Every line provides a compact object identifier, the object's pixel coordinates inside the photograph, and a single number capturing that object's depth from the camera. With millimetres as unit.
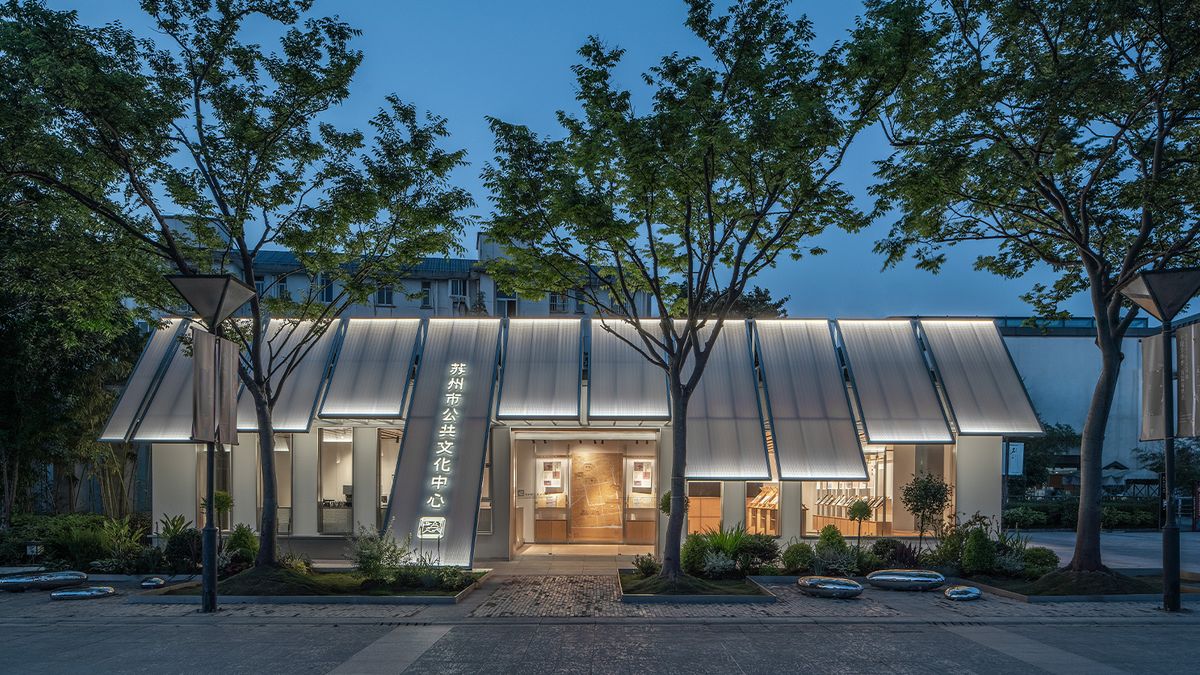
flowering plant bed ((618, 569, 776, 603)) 12930
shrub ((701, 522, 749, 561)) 15117
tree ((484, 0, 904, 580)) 12633
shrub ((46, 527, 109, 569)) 15898
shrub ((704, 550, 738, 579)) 14734
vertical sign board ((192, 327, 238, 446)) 11898
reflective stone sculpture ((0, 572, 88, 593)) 14227
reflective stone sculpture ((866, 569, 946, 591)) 13969
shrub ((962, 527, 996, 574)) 14773
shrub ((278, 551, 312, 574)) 14745
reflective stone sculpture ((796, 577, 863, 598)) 13305
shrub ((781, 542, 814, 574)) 15180
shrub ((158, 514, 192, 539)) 15911
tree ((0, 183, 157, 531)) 14055
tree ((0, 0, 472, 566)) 12547
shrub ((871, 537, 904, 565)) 15625
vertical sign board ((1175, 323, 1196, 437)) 12531
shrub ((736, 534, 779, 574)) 15203
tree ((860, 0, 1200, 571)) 12586
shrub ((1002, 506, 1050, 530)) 26625
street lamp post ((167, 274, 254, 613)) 11930
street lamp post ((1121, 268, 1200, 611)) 12094
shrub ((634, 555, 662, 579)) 14656
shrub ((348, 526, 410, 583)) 13719
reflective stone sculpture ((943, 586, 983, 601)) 13203
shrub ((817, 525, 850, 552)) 15266
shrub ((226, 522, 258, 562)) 15672
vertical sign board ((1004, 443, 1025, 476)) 26000
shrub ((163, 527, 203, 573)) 15602
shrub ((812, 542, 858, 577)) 14938
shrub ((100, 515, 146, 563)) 15727
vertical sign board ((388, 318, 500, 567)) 15375
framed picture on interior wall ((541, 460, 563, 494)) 21016
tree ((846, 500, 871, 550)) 15969
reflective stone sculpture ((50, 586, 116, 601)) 13367
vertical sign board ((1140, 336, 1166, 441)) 13031
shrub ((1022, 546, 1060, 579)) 14789
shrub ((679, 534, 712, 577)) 15012
